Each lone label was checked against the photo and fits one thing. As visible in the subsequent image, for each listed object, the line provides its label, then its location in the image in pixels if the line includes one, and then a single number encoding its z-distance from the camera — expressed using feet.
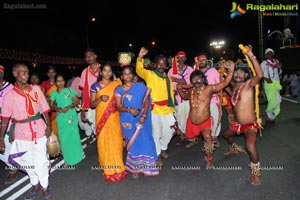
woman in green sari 19.01
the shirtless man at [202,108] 16.79
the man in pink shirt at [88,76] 20.24
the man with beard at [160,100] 18.47
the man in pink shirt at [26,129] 13.53
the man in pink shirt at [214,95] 20.73
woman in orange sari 15.78
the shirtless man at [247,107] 14.25
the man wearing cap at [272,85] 27.02
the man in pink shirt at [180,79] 21.81
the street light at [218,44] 193.28
